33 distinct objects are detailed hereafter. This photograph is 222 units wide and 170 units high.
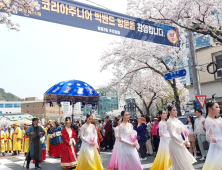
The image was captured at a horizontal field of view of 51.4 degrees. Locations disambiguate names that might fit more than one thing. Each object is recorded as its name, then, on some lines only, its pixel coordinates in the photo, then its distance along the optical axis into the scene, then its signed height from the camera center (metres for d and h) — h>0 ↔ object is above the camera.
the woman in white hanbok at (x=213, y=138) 4.43 -0.59
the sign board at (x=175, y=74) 10.41 +1.61
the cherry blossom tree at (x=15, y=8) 5.72 +2.89
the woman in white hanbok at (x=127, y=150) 5.74 -0.98
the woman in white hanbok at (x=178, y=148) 5.12 -0.88
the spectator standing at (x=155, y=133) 10.29 -1.06
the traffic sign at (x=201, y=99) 10.15 +0.39
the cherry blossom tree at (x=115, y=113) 63.58 -0.41
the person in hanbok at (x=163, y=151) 6.40 -1.18
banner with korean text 7.32 +3.27
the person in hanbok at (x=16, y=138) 13.67 -1.33
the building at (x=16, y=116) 54.78 -0.04
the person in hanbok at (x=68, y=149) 8.05 -1.25
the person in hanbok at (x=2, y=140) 13.50 -1.44
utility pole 10.74 +2.00
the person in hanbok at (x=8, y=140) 13.95 -1.45
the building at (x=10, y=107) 89.88 +3.61
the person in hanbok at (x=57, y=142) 11.14 -1.37
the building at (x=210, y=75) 18.78 +2.69
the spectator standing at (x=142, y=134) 9.16 -0.94
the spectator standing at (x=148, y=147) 10.26 -1.64
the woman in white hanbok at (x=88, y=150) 6.79 -1.12
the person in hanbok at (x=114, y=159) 7.86 -1.63
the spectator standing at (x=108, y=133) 13.16 -1.21
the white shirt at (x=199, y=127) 8.26 -0.69
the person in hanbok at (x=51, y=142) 11.62 -1.40
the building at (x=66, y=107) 138.62 +4.05
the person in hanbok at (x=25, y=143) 12.64 -1.55
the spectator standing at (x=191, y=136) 8.84 -1.06
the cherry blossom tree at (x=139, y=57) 16.23 +3.99
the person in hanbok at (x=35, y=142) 8.34 -1.00
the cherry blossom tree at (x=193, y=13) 9.22 +4.11
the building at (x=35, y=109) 96.54 +2.62
